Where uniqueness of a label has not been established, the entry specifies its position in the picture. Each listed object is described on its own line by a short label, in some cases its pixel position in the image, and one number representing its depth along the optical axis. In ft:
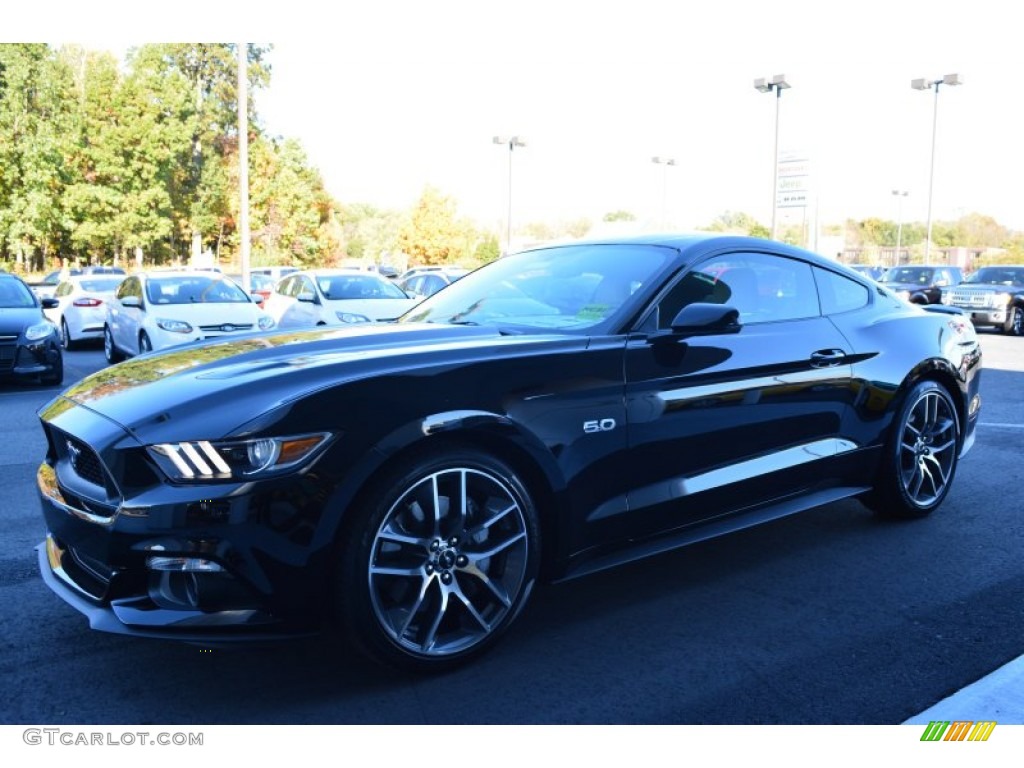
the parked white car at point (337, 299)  45.34
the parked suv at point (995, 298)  68.95
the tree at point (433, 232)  175.42
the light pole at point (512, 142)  116.57
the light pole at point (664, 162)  133.90
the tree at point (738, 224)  219.94
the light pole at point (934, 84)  111.96
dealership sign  96.68
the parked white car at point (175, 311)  40.22
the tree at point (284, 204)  147.74
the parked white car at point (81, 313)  53.36
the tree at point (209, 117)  159.53
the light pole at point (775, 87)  89.76
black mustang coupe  9.07
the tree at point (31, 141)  128.57
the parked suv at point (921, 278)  73.49
